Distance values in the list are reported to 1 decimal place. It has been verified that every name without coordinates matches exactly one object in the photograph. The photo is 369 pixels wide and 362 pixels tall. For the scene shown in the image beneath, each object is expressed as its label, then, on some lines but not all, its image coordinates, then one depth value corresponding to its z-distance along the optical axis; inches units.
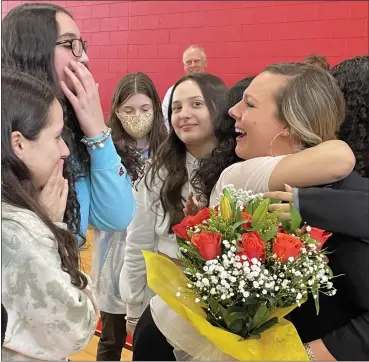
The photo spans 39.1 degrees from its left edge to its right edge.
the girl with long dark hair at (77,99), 55.4
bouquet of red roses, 42.7
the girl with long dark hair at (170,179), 82.0
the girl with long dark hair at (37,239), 43.5
